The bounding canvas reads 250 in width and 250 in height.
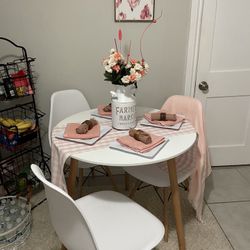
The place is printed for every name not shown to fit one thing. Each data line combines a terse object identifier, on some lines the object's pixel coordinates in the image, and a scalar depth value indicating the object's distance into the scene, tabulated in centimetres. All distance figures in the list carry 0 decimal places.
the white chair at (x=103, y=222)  96
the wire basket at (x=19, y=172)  207
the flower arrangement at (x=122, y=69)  145
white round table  126
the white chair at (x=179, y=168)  167
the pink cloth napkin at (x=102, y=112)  186
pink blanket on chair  180
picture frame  204
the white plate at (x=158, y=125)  162
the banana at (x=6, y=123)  195
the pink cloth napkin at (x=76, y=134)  147
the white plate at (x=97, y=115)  183
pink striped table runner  137
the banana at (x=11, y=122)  198
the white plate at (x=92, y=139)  144
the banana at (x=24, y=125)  197
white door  215
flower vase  154
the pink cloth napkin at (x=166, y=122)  165
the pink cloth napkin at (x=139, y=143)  133
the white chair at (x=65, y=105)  207
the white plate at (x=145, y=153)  130
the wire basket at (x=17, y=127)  193
